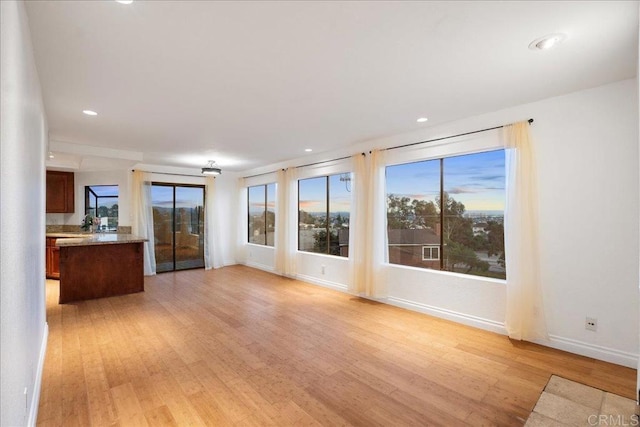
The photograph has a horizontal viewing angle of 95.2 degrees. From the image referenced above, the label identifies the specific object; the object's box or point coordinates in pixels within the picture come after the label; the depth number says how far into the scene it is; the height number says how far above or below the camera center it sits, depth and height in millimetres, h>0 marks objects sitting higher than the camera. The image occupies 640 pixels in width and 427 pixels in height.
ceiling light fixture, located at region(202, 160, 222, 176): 6430 +1054
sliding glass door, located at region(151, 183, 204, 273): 7188 -186
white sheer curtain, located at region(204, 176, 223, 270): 7590 -218
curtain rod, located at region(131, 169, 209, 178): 7045 +1098
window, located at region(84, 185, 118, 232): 7238 +403
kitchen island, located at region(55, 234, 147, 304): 4762 -831
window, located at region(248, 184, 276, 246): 7633 +89
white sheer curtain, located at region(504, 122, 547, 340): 3127 -319
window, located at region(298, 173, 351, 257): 5840 +55
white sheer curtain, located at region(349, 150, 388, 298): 4555 -195
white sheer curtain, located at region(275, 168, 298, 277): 6391 -69
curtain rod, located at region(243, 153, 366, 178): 5264 +1070
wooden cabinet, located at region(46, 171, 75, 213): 6793 +647
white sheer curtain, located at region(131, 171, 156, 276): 6598 +102
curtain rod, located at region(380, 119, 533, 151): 3422 +1037
